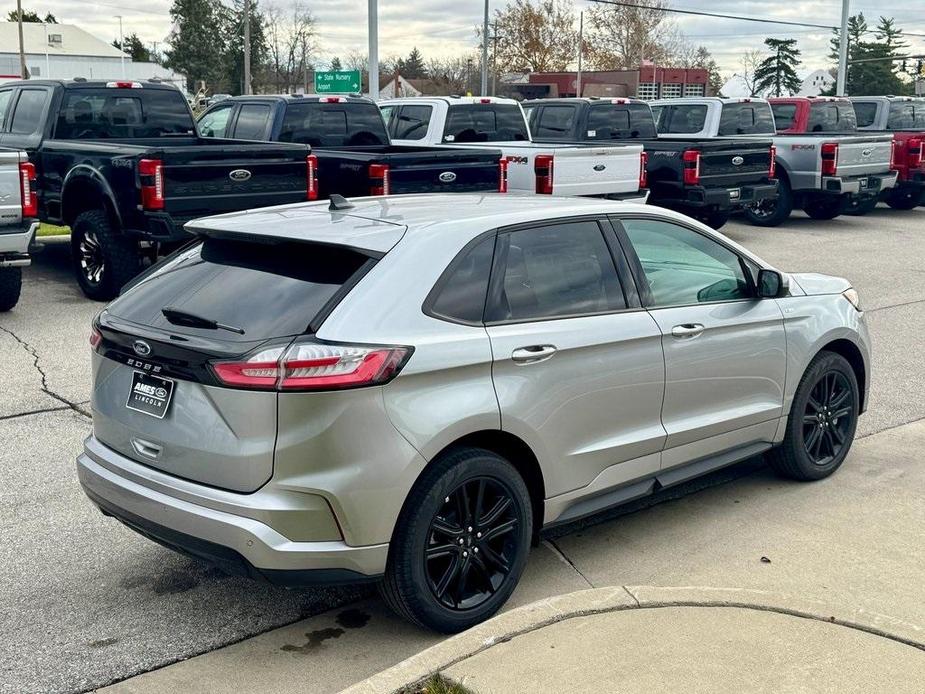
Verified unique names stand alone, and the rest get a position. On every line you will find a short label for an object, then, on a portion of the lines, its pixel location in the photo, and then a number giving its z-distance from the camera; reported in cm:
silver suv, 391
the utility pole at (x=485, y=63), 4892
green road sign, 3286
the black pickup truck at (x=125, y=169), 1012
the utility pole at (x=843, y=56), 3578
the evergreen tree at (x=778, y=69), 9056
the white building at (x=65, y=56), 9162
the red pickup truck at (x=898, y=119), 2166
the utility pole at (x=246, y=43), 5035
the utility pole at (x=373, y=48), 2262
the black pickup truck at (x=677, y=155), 1567
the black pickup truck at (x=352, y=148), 1184
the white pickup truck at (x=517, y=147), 1394
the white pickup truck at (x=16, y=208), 955
